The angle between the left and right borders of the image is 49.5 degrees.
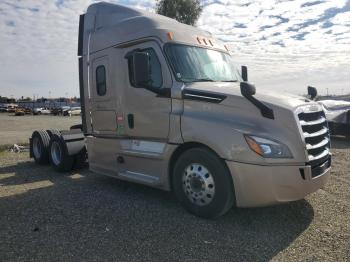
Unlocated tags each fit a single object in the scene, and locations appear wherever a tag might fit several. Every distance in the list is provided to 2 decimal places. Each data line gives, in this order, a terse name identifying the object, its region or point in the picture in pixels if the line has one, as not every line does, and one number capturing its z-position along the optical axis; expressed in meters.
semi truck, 4.83
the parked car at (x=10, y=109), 80.59
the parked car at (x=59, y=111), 69.15
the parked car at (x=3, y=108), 84.24
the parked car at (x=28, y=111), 72.06
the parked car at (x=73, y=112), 64.42
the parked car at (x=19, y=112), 66.97
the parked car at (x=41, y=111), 72.12
